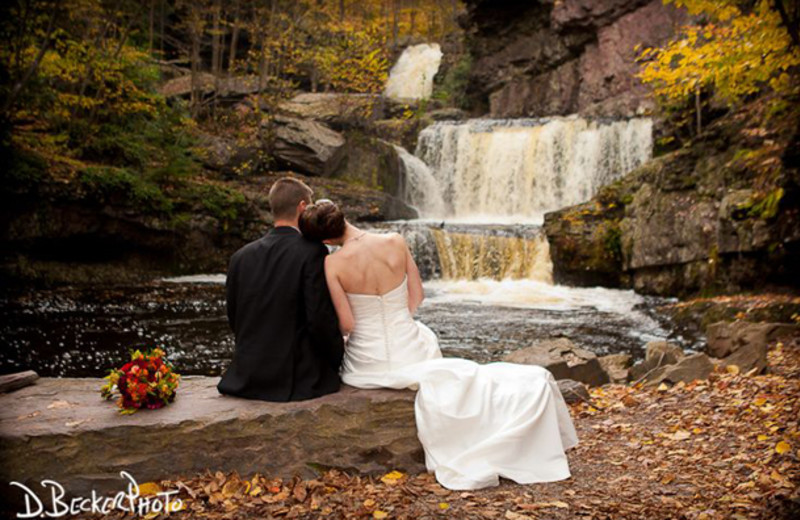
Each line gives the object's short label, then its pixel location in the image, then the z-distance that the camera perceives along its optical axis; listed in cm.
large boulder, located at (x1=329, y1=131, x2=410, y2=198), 2186
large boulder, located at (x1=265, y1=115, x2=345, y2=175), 2031
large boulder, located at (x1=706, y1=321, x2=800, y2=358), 711
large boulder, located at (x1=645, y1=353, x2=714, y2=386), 608
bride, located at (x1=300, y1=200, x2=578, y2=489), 353
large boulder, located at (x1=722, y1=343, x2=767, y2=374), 586
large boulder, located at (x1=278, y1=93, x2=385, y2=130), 2356
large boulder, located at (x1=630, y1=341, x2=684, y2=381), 734
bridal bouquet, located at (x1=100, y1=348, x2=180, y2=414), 338
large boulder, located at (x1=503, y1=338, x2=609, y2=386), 688
